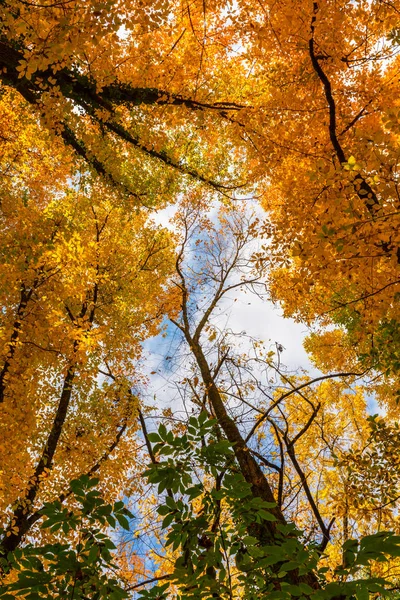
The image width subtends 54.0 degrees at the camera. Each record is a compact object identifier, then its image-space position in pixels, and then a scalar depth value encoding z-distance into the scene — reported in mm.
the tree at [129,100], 6070
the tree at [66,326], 7246
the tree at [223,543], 1520
